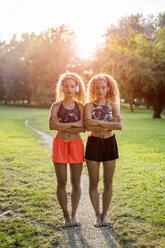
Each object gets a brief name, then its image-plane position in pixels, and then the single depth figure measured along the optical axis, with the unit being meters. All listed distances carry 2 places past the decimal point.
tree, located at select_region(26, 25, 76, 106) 54.94
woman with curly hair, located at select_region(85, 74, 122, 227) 3.80
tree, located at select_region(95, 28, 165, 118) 25.55
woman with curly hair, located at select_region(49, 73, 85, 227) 3.80
